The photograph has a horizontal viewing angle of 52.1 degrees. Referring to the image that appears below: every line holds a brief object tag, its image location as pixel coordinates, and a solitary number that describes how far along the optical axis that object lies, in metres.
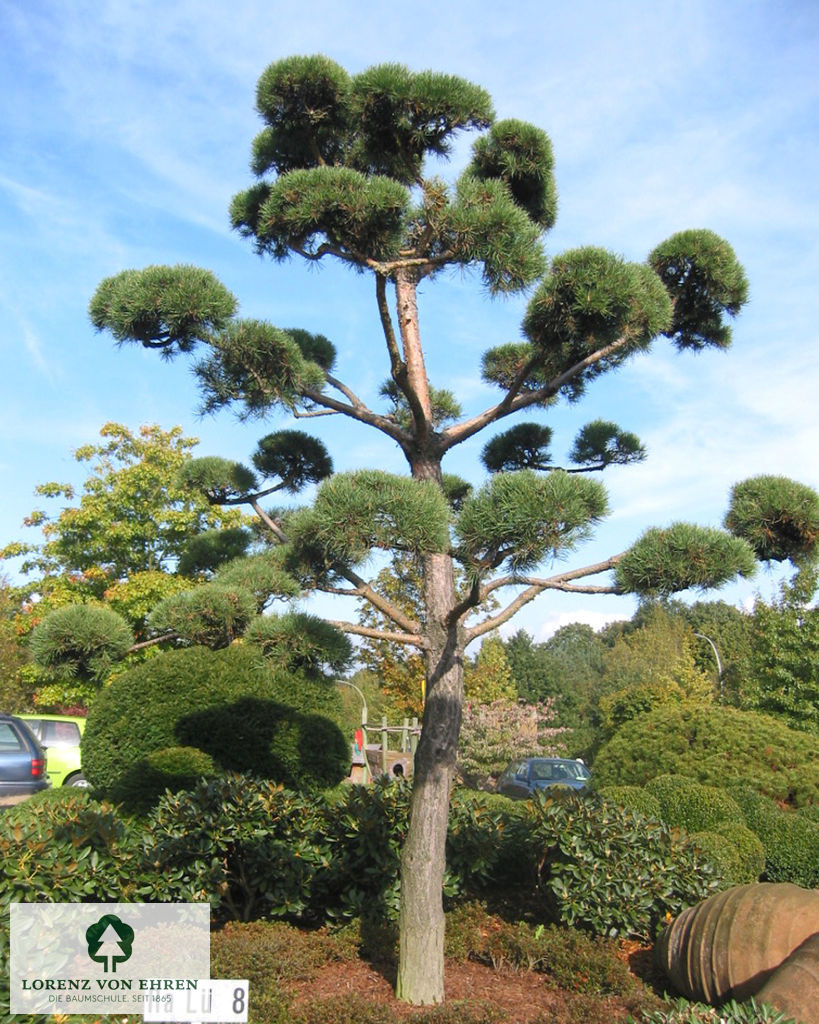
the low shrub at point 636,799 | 7.06
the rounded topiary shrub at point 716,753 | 7.82
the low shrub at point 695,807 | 6.94
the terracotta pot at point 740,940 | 4.38
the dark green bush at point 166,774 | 7.98
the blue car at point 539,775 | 14.11
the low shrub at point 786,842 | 6.88
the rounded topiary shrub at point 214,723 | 8.57
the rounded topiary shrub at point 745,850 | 6.45
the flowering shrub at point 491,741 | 20.66
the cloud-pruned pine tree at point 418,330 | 3.79
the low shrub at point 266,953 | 4.36
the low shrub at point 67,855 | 4.14
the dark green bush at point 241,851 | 5.37
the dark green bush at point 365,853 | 5.46
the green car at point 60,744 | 11.99
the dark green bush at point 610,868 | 5.37
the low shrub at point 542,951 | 4.70
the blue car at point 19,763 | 9.88
